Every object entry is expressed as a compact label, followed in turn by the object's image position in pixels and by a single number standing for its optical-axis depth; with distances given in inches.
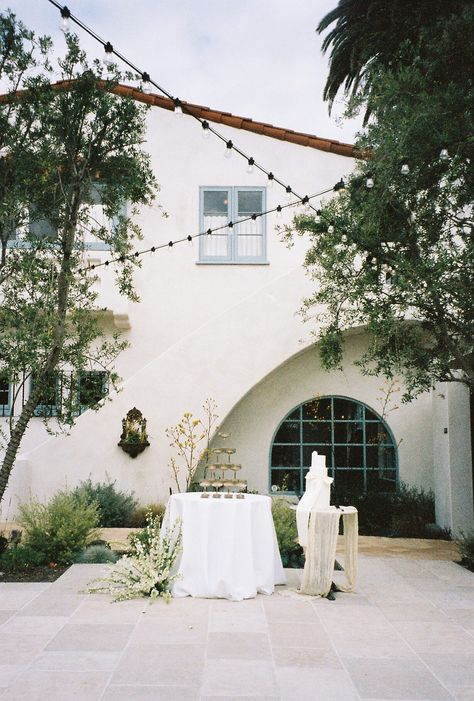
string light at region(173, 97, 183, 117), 239.9
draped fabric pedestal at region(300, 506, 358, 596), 261.7
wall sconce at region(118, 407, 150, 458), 445.7
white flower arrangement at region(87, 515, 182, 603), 257.4
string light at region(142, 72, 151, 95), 221.5
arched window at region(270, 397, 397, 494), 494.0
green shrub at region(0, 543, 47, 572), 306.0
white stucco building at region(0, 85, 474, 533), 448.8
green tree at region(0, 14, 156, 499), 301.6
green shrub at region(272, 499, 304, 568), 332.2
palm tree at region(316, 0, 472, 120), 330.0
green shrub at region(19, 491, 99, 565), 321.4
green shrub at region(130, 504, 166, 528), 430.6
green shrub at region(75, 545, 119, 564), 325.4
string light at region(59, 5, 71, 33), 193.9
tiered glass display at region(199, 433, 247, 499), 278.5
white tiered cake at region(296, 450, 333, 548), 267.9
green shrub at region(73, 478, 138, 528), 420.8
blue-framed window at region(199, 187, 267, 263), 524.7
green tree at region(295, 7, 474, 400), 291.0
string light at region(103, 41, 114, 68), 209.5
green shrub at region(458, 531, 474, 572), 338.6
